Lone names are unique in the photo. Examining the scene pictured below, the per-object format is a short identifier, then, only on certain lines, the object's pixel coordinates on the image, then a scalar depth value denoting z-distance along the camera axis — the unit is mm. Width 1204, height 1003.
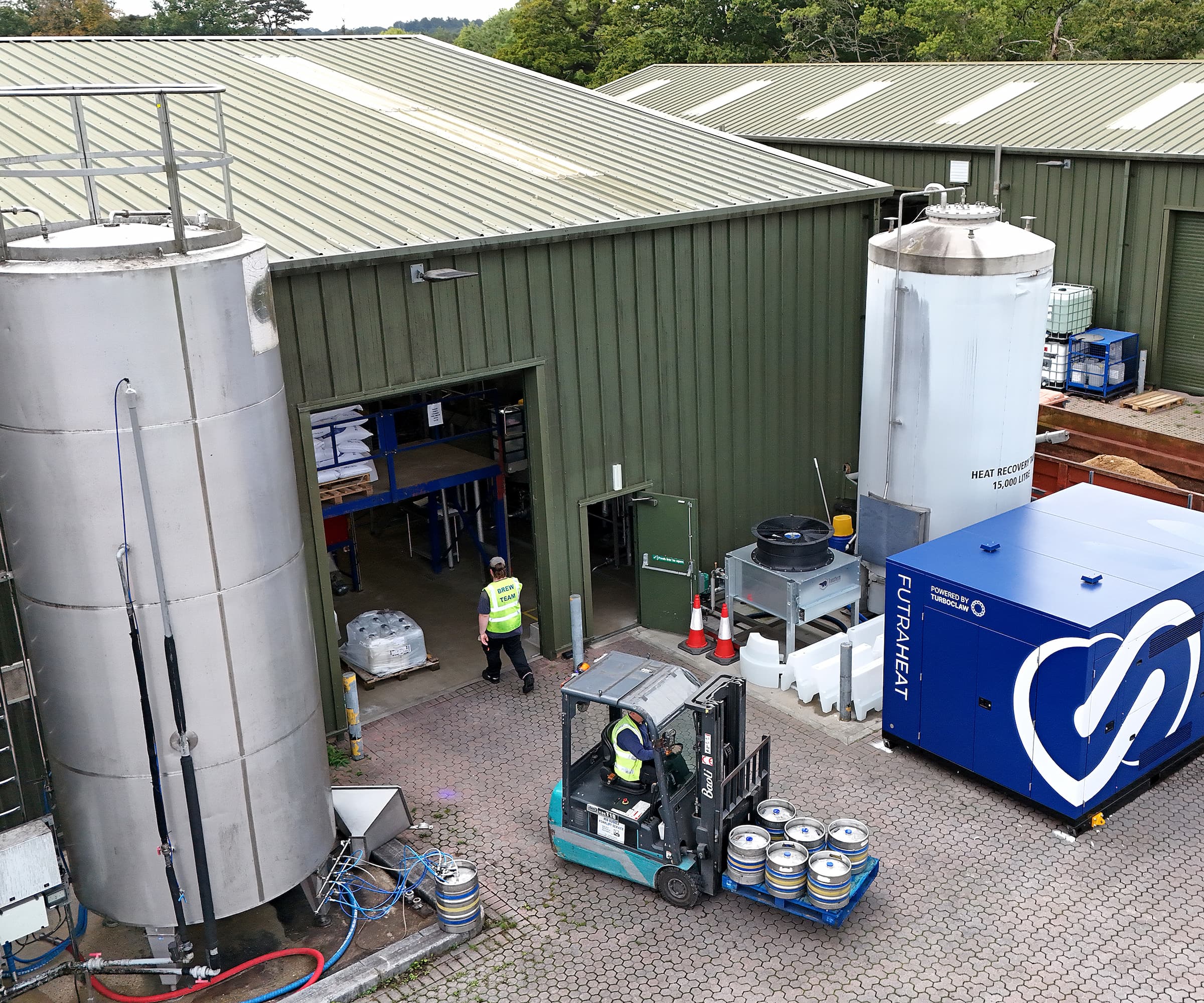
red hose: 9219
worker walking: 13633
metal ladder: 10297
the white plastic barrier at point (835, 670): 13406
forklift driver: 10242
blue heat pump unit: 10789
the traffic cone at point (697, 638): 14969
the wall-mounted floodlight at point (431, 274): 12656
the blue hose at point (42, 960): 9531
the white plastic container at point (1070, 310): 22875
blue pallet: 9656
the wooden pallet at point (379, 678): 14516
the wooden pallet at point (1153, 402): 21297
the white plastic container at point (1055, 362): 22484
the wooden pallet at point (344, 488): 14227
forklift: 10055
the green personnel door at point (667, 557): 15242
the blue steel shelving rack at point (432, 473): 14508
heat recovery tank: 13781
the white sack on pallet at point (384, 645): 14633
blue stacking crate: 22031
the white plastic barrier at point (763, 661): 14070
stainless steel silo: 8109
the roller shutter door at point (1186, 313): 22234
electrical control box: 8828
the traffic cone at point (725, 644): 14805
